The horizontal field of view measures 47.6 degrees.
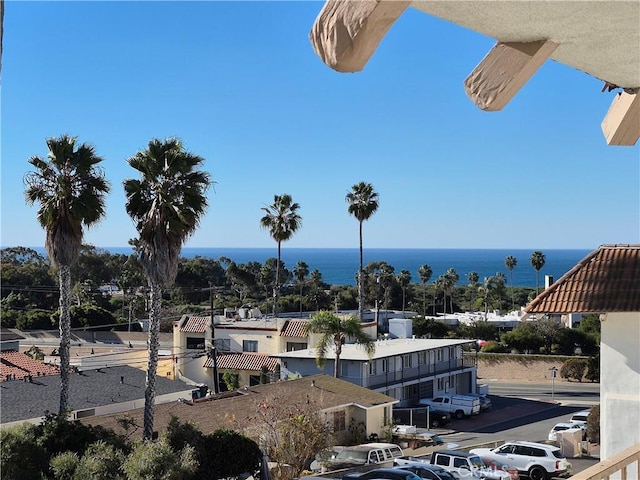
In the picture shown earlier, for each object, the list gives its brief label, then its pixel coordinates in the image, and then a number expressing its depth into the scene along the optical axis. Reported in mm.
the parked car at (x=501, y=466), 25331
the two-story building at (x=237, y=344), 44125
